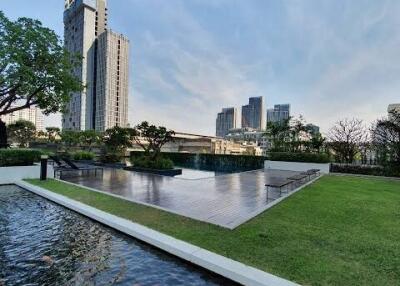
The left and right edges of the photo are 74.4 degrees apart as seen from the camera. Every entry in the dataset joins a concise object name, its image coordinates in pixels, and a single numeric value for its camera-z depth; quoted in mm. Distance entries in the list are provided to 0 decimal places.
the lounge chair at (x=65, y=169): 13664
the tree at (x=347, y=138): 22438
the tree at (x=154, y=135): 18953
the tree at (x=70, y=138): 35194
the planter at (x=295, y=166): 18812
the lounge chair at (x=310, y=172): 13828
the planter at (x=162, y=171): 15586
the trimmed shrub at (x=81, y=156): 23422
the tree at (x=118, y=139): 22641
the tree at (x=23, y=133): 37444
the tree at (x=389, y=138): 17250
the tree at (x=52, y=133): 42688
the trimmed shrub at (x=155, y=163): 16484
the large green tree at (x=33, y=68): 12539
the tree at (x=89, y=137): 35219
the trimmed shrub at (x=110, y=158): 21644
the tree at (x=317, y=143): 22734
